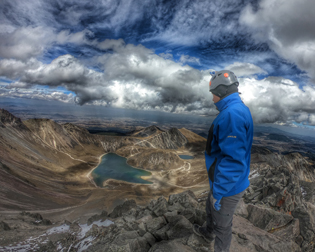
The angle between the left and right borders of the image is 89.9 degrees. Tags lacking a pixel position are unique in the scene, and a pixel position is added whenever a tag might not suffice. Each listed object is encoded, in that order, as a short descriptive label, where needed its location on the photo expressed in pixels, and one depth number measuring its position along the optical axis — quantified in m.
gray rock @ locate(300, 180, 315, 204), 17.82
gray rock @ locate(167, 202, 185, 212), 10.34
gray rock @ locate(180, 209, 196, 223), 6.95
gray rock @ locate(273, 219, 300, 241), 6.94
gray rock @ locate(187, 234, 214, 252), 4.44
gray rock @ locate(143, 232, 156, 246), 6.18
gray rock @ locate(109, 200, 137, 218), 21.64
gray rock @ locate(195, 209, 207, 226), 6.70
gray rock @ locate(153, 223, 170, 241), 6.12
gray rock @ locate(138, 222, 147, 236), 7.14
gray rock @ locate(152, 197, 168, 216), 10.42
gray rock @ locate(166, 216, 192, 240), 5.66
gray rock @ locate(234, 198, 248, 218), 8.19
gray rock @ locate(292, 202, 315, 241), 7.30
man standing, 2.99
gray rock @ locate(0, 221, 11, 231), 13.93
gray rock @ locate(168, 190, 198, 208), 11.16
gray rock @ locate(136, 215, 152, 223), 9.56
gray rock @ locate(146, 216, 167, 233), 7.21
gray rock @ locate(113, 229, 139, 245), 6.11
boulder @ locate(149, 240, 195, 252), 4.59
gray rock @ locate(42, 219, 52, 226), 18.56
